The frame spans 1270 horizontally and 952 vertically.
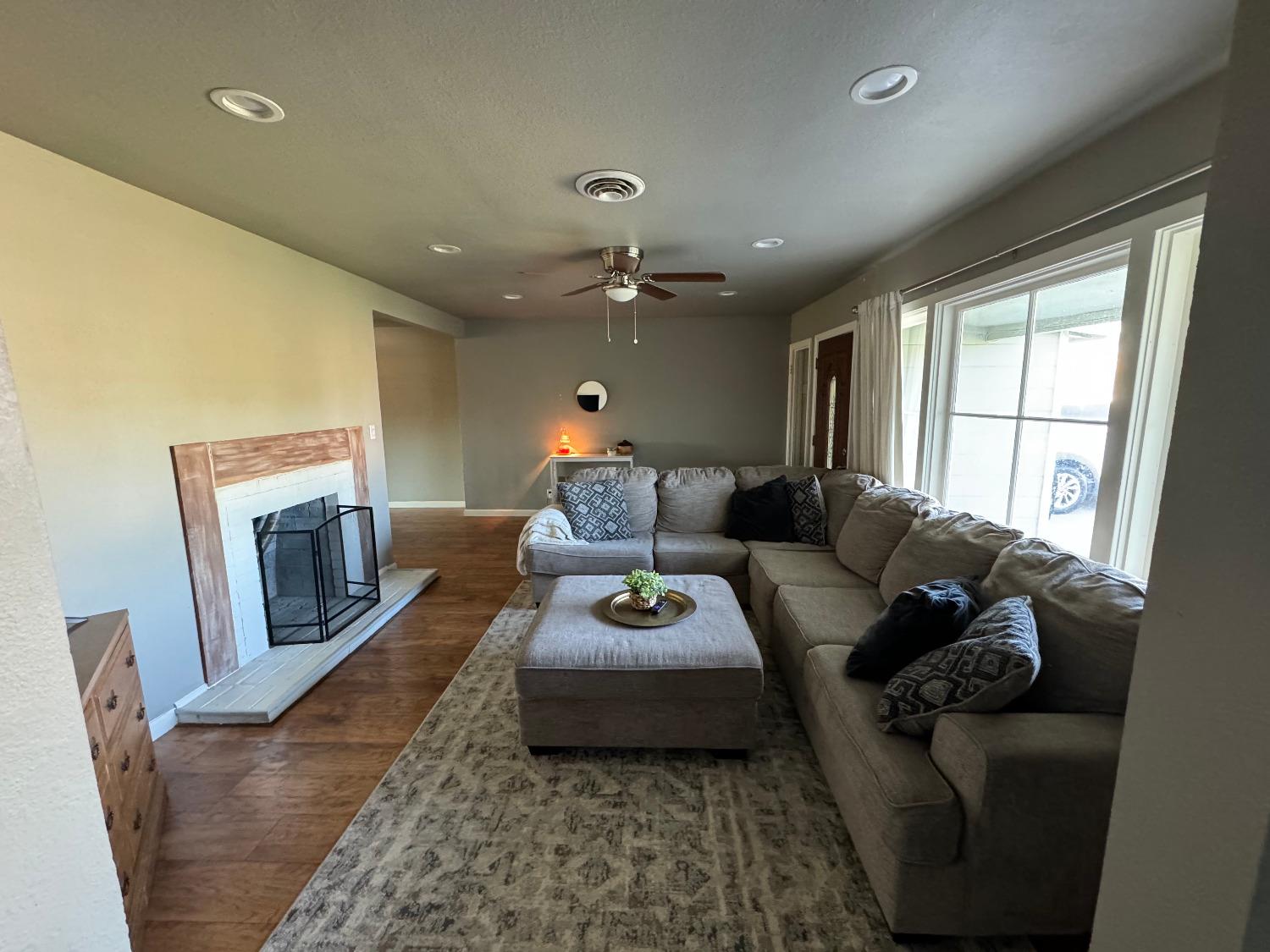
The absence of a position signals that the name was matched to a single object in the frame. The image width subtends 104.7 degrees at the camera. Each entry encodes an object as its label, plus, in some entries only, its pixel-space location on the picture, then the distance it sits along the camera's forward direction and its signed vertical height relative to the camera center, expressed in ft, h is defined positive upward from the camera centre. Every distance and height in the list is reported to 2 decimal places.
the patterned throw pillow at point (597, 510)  11.65 -2.41
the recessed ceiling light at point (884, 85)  4.43 +3.01
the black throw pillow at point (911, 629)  5.24 -2.38
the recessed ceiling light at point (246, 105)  4.66 +3.02
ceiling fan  9.41 +2.66
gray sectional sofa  3.93 -3.18
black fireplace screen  9.48 -3.33
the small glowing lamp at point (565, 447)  19.35 -1.43
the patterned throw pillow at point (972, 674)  4.28 -2.41
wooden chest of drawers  4.33 -3.33
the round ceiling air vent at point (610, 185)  6.44 +3.05
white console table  18.67 -1.88
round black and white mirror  19.11 +0.59
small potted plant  7.41 -2.69
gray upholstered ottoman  6.23 -3.53
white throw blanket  10.71 -2.69
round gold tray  7.11 -3.05
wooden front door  13.61 +0.22
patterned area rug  4.45 -4.68
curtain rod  4.72 +2.24
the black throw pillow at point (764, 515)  11.32 -2.49
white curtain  10.08 +0.36
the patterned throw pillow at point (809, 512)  11.16 -2.38
